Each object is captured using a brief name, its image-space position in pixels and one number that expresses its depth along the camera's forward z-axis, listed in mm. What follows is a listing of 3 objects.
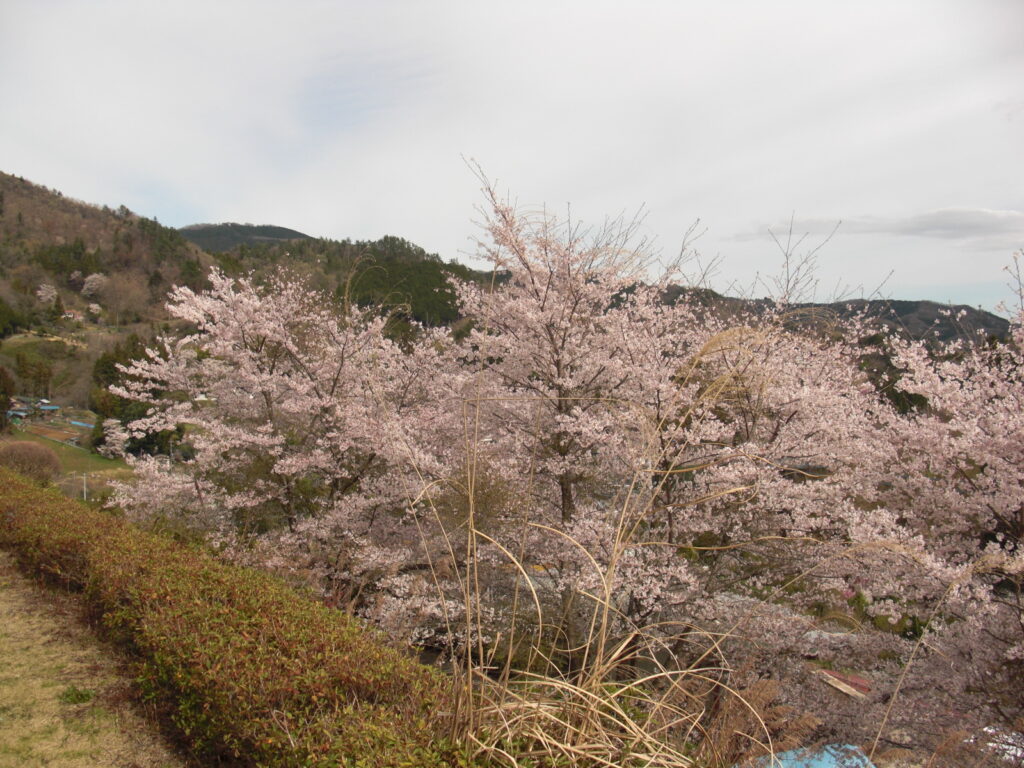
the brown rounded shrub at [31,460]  14055
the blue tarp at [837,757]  4844
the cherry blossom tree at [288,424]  8906
